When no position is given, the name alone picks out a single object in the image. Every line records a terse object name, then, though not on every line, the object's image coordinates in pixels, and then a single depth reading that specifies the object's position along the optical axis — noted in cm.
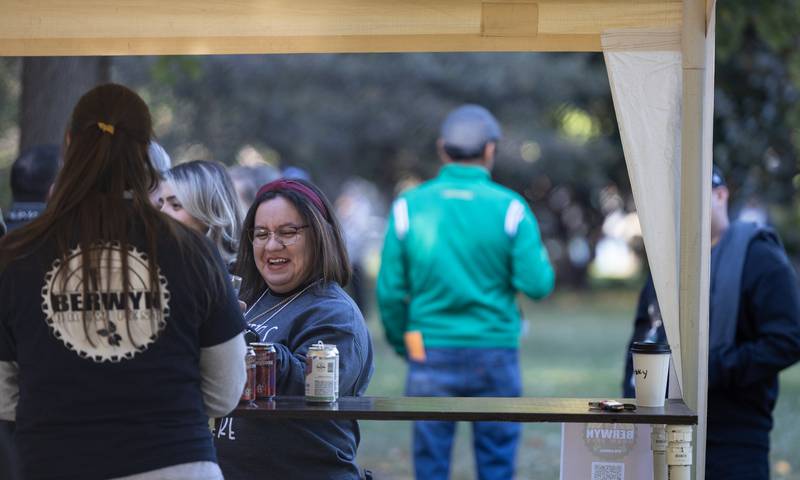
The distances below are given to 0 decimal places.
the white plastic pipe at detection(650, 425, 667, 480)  677
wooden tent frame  757
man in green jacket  1185
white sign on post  703
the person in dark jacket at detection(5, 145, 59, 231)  1016
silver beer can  648
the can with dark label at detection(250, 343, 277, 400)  654
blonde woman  903
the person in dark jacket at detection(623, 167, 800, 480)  849
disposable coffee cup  681
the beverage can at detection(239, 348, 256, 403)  649
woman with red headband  670
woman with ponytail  504
